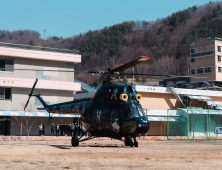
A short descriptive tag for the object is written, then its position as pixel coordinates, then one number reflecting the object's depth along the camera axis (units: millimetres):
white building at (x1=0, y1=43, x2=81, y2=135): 47812
